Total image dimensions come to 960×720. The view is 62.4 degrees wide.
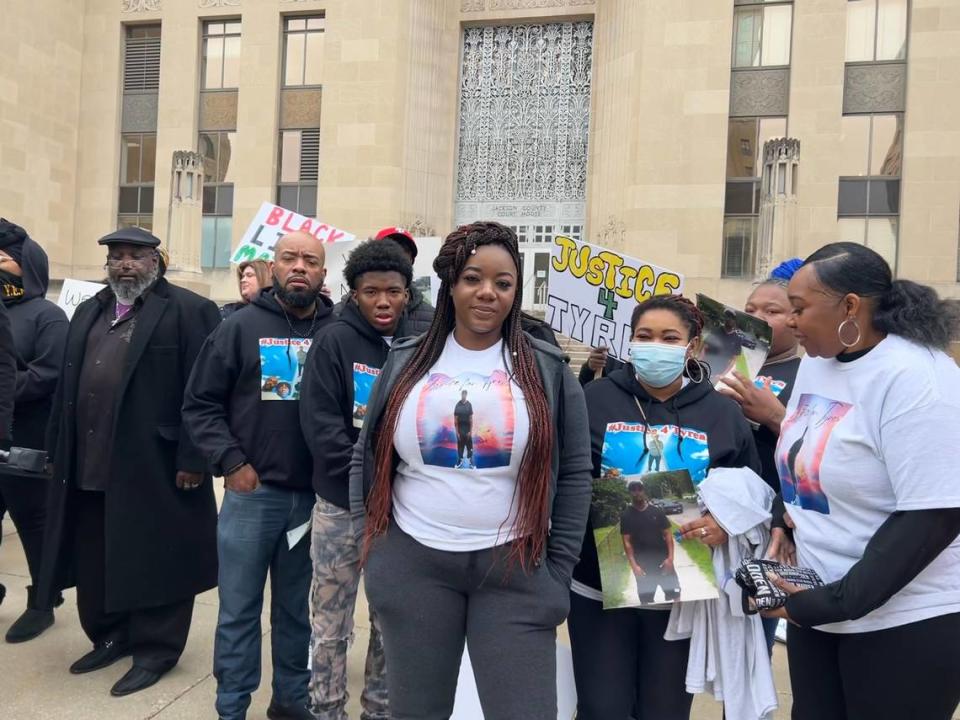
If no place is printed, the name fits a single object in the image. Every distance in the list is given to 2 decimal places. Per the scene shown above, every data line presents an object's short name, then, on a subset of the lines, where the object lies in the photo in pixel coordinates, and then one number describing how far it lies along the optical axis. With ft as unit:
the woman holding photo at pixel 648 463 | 8.92
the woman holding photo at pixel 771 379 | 9.73
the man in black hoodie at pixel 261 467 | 11.23
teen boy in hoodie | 10.36
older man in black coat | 12.78
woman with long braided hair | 7.41
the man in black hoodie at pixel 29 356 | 15.49
